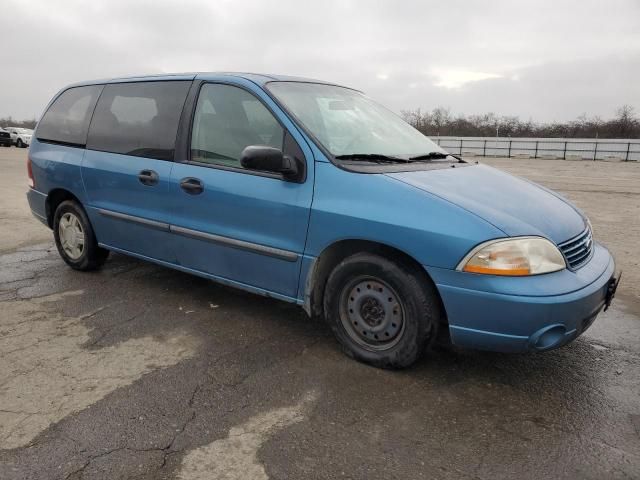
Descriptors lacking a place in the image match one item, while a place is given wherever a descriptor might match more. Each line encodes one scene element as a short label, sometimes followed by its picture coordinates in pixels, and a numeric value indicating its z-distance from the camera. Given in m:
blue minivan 2.64
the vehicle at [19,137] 34.50
